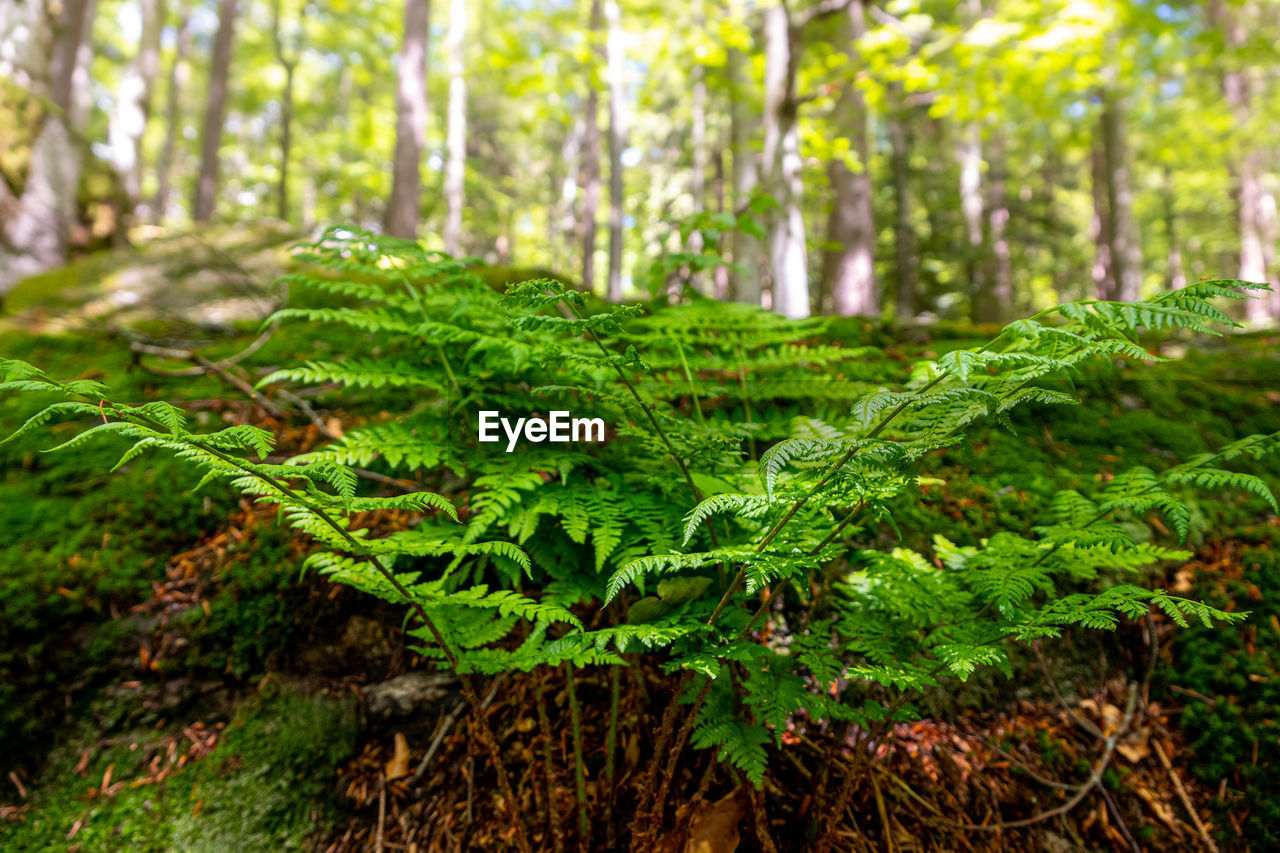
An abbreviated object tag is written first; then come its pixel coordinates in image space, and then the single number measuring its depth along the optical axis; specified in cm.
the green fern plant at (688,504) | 105
